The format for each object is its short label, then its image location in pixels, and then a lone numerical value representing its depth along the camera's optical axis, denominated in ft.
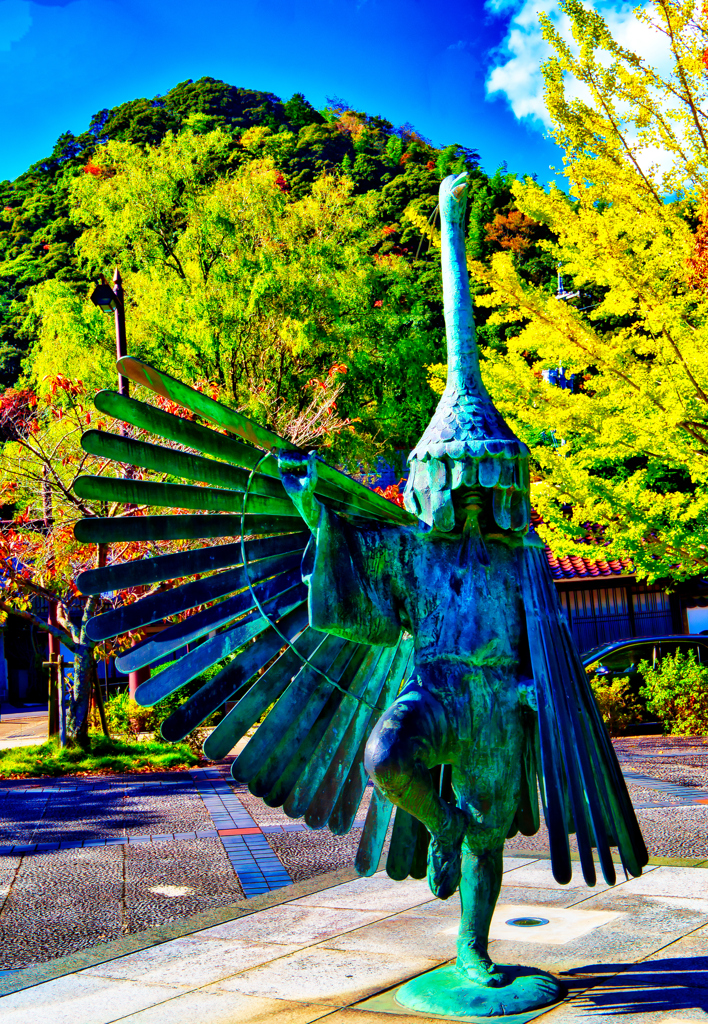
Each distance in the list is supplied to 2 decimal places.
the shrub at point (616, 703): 40.57
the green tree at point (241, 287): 51.67
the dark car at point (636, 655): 42.65
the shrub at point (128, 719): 45.16
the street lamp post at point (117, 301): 37.65
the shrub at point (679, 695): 40.06
